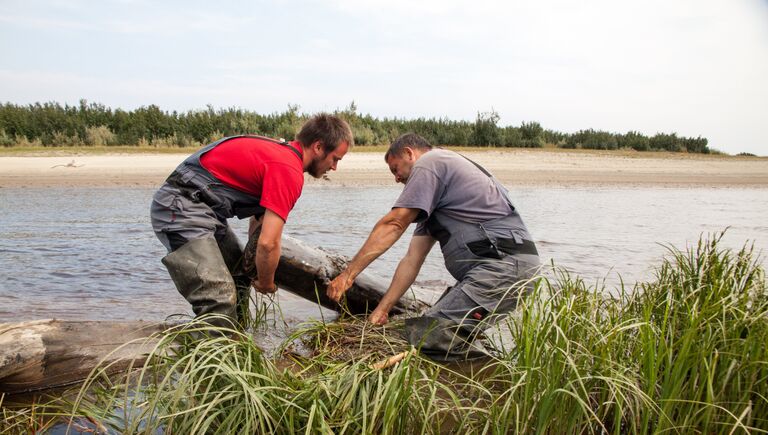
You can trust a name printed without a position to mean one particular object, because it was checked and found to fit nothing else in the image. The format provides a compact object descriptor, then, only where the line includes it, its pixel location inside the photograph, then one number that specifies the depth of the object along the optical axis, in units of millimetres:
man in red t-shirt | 4023
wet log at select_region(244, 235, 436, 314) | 4953
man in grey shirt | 4234
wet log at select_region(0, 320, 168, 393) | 3584
